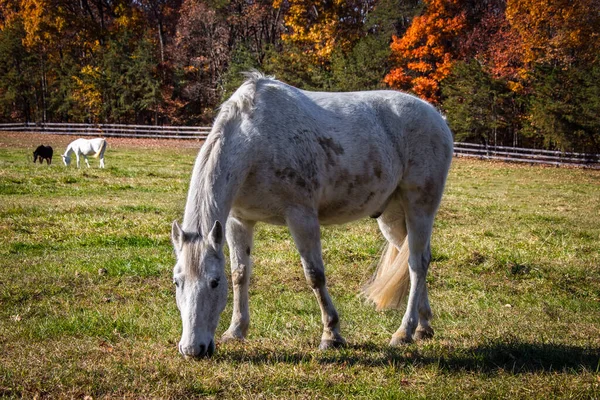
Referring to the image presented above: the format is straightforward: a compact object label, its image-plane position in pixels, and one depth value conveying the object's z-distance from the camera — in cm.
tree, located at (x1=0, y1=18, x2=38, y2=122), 4475
